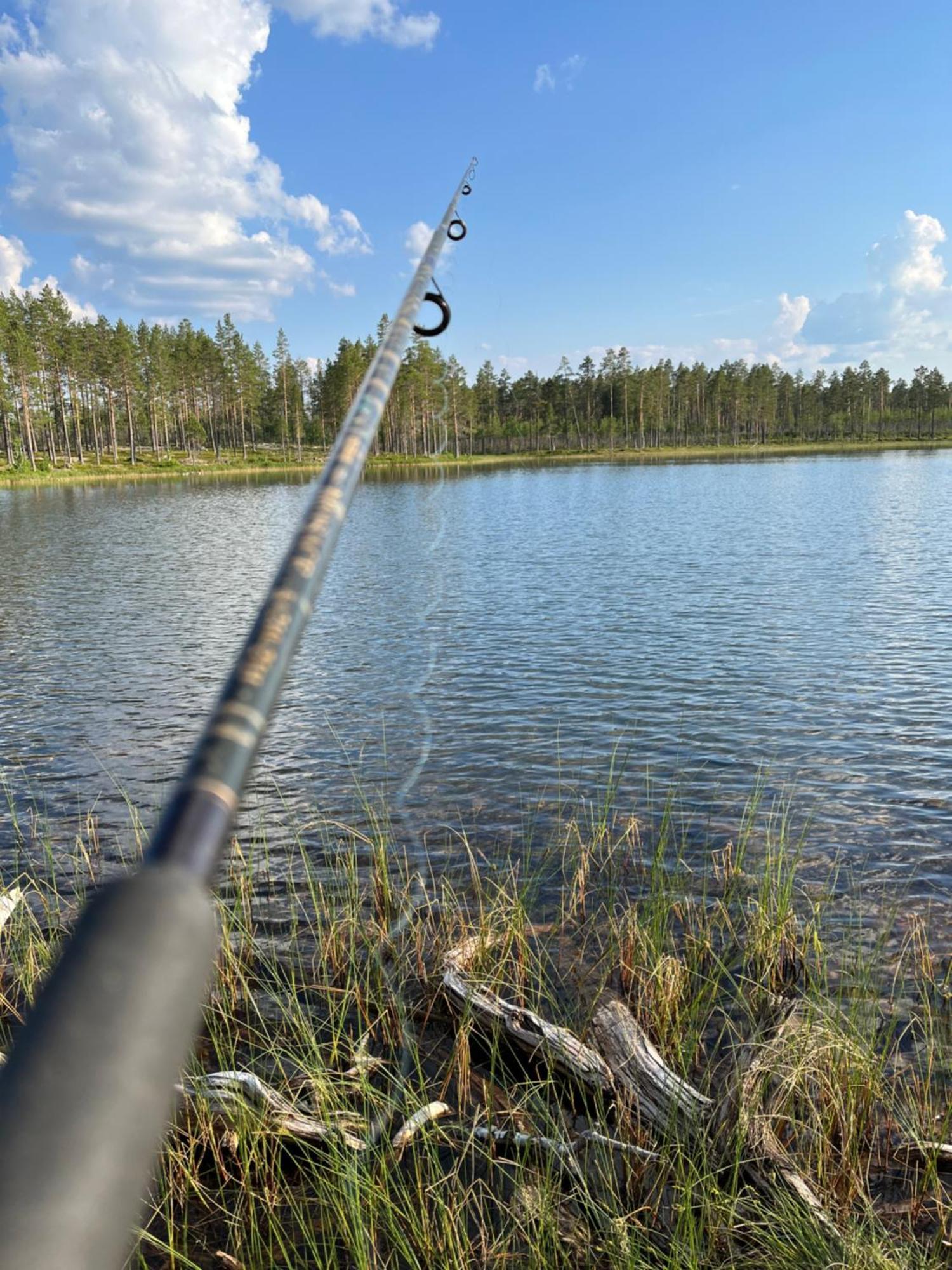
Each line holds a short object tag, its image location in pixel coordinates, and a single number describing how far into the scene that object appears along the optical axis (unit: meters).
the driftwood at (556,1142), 4.59
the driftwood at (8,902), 7.18
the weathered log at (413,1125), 4.82
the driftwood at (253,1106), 4.89
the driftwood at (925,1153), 4.55
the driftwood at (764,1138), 4.24
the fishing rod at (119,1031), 0.67
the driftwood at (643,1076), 4.89
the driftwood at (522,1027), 5.34
